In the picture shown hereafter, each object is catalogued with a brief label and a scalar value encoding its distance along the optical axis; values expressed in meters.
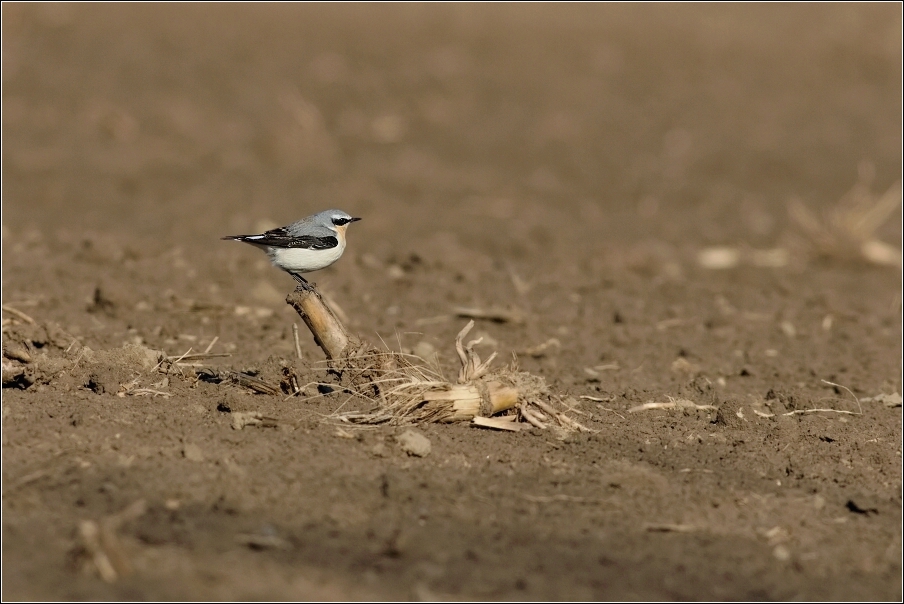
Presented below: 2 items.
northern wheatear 13.24
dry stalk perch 11.06
